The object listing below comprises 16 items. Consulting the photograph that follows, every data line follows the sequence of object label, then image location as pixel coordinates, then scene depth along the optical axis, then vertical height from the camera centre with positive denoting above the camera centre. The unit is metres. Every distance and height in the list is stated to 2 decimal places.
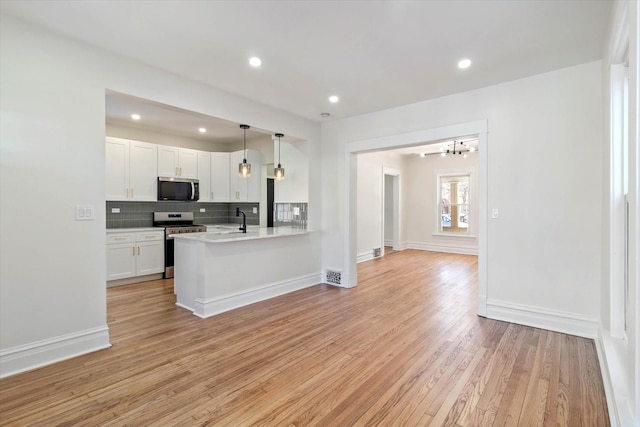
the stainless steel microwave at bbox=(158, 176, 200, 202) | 5.69 +0.45
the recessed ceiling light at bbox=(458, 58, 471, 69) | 3.00 +1.47
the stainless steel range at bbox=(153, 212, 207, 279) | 5.57 -0.26
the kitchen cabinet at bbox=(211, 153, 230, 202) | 6.52 +0.77
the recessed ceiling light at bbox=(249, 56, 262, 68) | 2.98 +1.48
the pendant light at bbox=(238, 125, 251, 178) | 4.55 +0.64
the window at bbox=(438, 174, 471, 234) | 8.46 +0.26
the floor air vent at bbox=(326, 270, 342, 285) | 5.09 -1.08
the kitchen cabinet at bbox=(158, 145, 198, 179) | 5.73 +0.97
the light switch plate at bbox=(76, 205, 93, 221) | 2.75 +0.00
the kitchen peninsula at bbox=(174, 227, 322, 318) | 3.72 -0.74
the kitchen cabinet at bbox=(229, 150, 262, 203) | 6.45 +0.67
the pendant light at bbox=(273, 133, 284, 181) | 4.81 +0.62
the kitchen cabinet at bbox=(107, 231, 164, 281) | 4.92 -0.69
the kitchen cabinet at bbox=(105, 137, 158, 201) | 5.12 +0.74
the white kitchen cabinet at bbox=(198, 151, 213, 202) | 6.32 +0.77
